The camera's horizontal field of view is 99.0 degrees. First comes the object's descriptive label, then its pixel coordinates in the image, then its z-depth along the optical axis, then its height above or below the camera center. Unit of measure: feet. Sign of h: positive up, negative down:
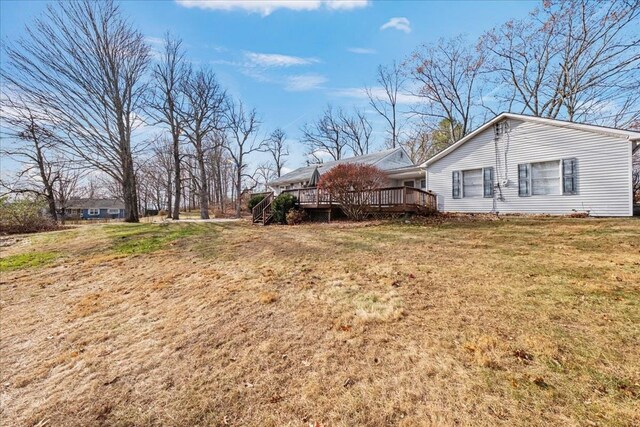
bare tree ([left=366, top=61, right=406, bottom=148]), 90.11 +36.52
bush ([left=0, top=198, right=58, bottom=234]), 44.80 -0.30
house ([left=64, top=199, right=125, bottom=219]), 152.46 +2.18
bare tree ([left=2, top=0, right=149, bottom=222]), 47.11 +25.79
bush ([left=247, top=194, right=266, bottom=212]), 54.14 +1.00
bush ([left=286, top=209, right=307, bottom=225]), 43.37 -2.08
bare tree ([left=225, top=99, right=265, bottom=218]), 89.25 +26.55
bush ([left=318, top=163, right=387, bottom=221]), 37.19 +2.23
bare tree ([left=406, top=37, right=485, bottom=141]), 71.10 +31.79
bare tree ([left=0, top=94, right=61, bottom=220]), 47.88 +14.26
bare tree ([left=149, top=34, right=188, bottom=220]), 70.13 +32.38
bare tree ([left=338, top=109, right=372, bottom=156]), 112.88 +29.61
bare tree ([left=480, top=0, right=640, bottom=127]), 48.60 +27.07
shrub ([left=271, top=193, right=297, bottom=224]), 45.01 -0.39
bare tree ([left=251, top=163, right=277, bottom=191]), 131.22 +15.60
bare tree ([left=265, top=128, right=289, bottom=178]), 119.55 +24.95
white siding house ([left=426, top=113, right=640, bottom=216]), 30.81 +3.14
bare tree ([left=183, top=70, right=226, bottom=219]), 73.97 +27.88
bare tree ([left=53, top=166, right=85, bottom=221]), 92.07 +9.48
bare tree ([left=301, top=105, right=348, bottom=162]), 116.57 +29.57
